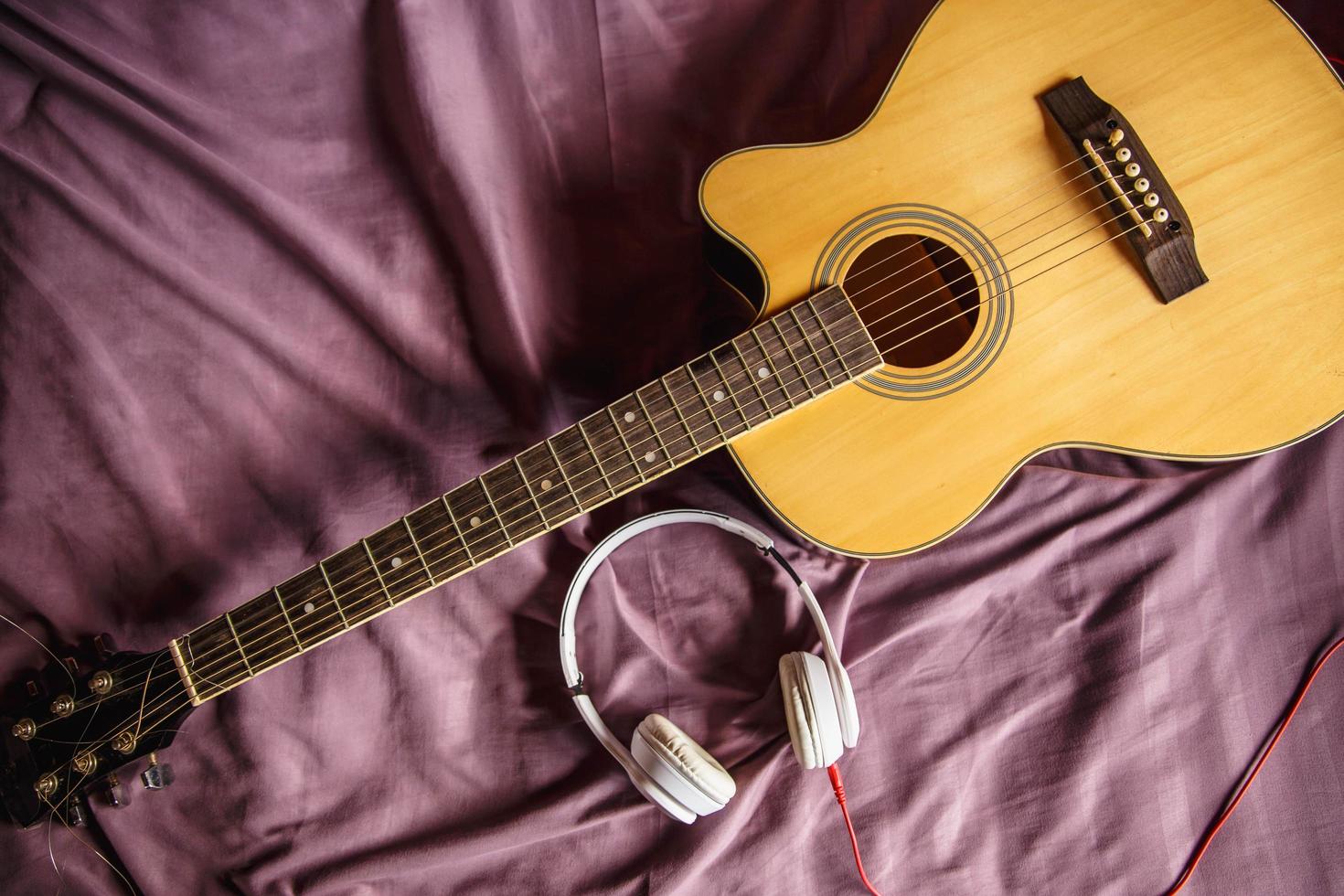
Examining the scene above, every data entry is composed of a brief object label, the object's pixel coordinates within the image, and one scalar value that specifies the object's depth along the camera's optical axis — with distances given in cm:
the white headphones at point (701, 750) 96
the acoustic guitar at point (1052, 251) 98
